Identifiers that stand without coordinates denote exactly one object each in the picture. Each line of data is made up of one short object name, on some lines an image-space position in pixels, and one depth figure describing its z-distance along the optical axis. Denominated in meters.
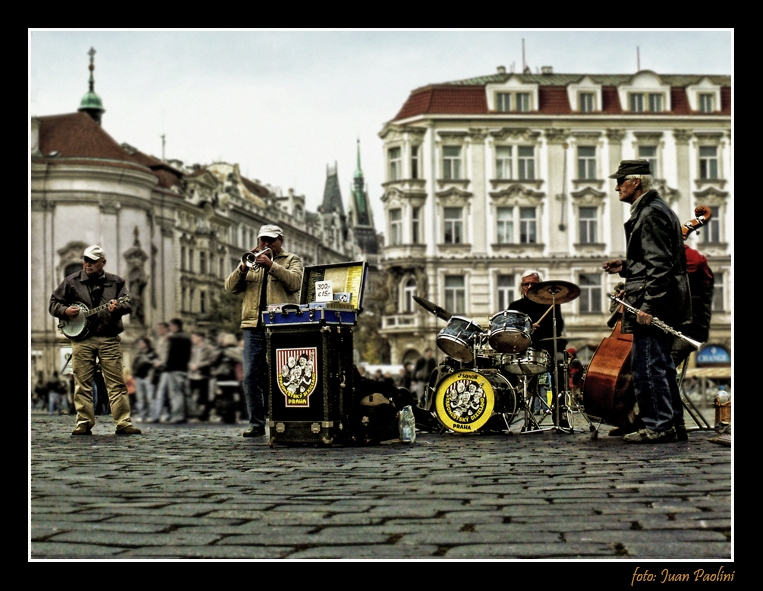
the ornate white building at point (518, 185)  46.56
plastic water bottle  8.84
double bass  8.27
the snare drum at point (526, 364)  10.43
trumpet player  9.34
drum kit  9.96
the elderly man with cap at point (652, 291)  7.54
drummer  10.93
